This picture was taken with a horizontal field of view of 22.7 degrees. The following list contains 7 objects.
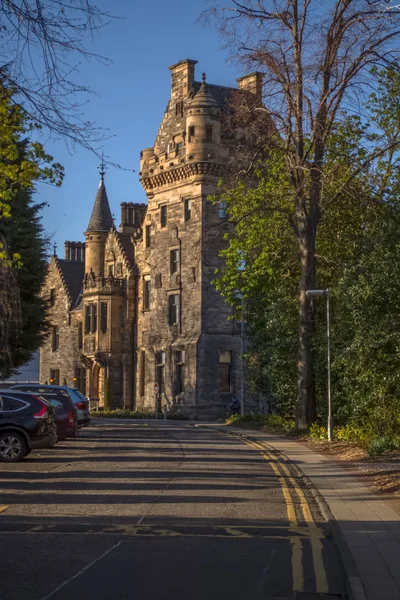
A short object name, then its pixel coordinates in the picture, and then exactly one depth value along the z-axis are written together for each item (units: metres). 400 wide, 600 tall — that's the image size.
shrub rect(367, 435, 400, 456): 25.02
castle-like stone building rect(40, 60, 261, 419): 60.59
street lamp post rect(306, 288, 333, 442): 31.52
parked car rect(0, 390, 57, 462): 23.55
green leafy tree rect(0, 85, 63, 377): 35.83
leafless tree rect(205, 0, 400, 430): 32.50
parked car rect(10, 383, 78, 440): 29.14
